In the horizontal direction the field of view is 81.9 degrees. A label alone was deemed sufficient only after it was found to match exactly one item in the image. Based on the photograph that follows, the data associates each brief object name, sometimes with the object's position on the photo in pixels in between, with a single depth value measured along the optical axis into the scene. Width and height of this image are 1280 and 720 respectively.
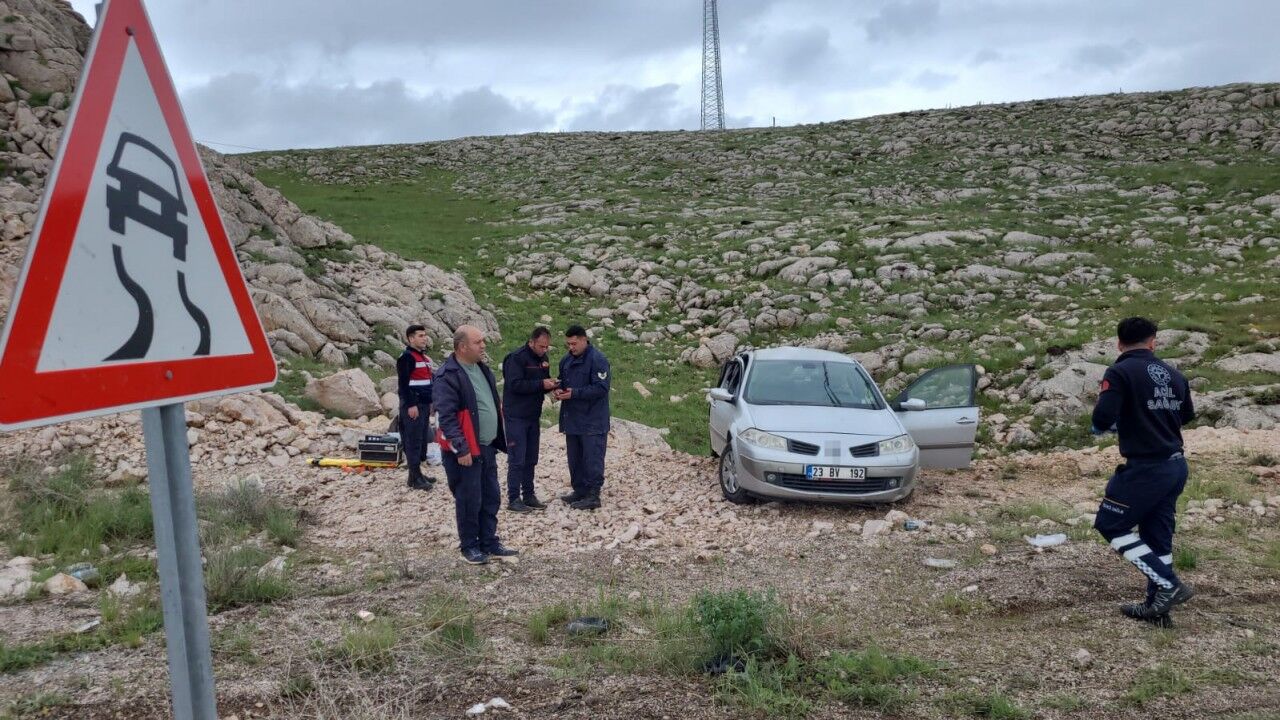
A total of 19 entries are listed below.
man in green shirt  6.04
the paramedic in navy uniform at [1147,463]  4.54
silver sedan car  7.25
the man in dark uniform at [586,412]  7.89
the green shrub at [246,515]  6.60
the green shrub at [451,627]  4.22
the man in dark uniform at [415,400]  8.52
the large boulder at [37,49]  13.75
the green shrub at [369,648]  4.00
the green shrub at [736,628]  3.97
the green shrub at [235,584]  4.96
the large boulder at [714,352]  15.96
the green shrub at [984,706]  3.42
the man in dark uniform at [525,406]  7.80
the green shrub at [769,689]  3.51
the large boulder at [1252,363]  10.49
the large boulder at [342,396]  10.94
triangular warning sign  1.58
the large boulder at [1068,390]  10.61
